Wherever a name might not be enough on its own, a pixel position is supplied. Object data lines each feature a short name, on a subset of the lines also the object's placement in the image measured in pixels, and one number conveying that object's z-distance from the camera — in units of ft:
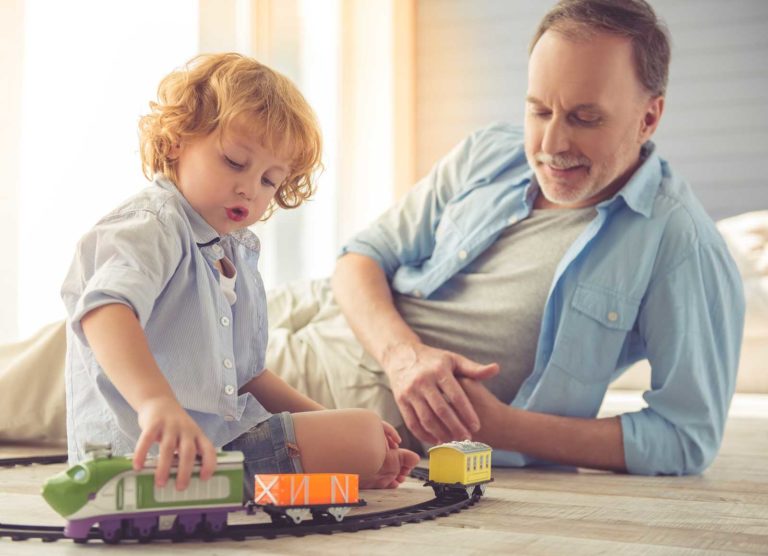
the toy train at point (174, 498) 3.11
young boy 3.65
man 5.47
